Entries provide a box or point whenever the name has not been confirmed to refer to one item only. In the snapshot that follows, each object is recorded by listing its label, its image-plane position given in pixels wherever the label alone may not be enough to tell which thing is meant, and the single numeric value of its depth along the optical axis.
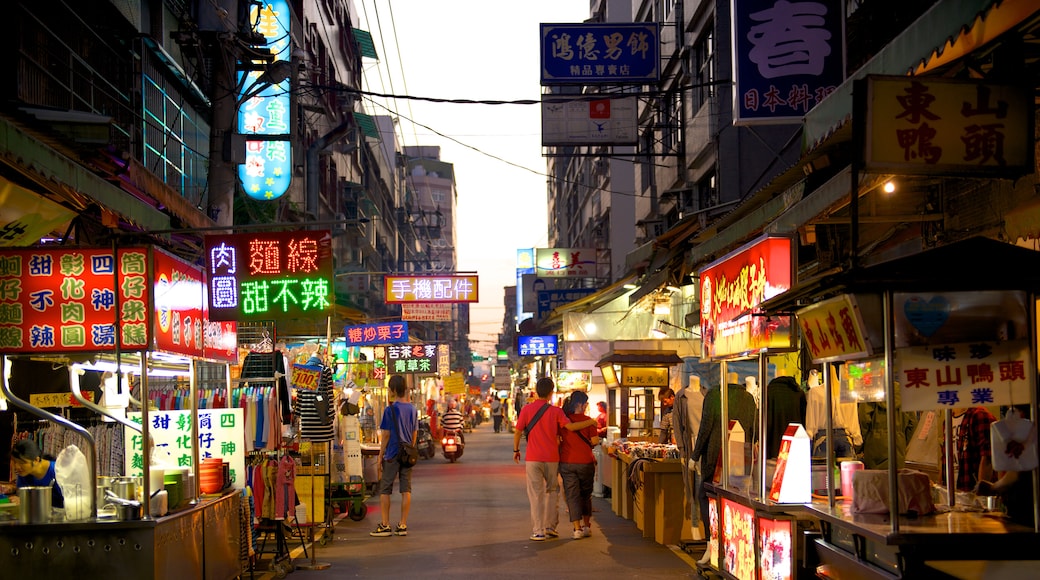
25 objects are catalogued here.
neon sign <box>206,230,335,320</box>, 11.73
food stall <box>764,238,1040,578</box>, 6.32
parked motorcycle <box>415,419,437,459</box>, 34.31
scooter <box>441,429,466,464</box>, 34.47
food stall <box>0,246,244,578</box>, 8.50
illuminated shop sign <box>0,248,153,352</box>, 8.77
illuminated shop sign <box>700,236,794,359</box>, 9.09
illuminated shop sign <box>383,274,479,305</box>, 31.23
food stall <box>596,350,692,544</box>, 13.84
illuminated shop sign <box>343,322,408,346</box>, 31.30
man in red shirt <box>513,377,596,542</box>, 14.74
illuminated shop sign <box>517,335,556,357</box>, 36.03
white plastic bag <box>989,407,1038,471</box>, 6.44
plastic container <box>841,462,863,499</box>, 8.30
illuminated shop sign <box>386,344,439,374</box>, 35.44
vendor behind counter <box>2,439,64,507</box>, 8.94
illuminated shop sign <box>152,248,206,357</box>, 9.15
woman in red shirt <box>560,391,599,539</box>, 14.78
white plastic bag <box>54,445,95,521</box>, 8.68
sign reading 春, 14.28
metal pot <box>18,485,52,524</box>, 8.57
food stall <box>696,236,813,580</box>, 8.82
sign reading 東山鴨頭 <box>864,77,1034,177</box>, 6.77
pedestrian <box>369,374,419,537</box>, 15.17
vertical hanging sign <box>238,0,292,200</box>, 21.02
